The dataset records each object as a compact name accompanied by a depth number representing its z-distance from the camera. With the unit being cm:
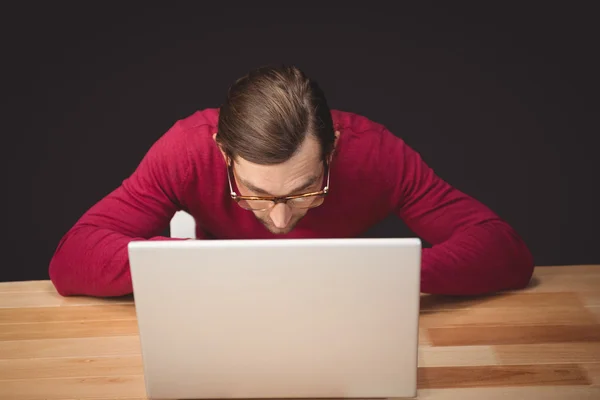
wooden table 180
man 201
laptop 161
